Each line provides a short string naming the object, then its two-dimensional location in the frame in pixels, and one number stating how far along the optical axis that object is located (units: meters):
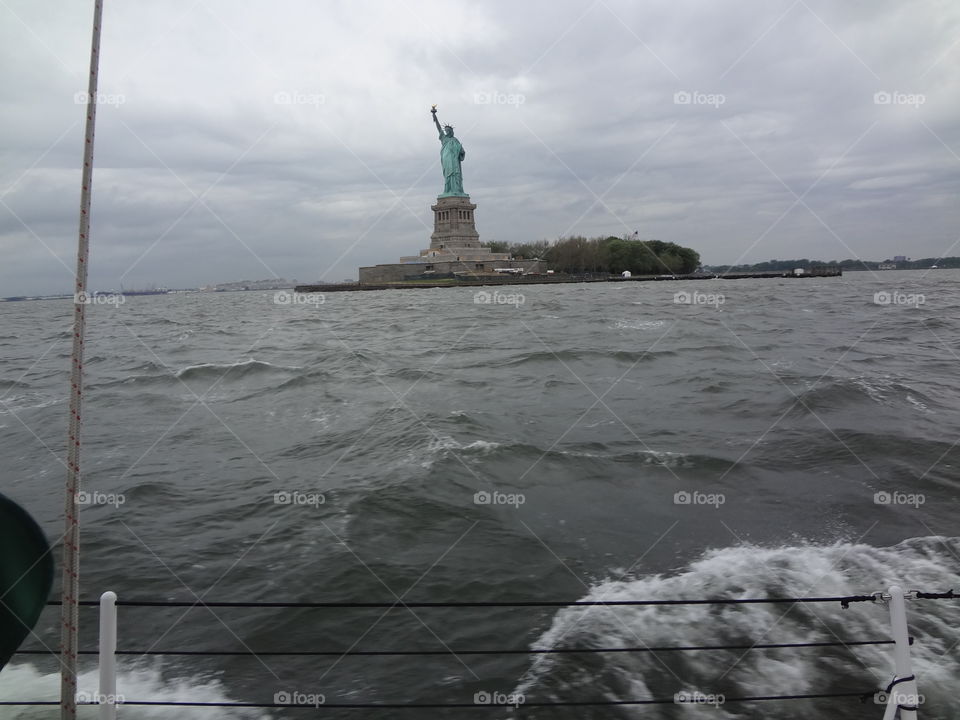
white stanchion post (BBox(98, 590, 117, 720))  2.91
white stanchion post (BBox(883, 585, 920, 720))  3.00
